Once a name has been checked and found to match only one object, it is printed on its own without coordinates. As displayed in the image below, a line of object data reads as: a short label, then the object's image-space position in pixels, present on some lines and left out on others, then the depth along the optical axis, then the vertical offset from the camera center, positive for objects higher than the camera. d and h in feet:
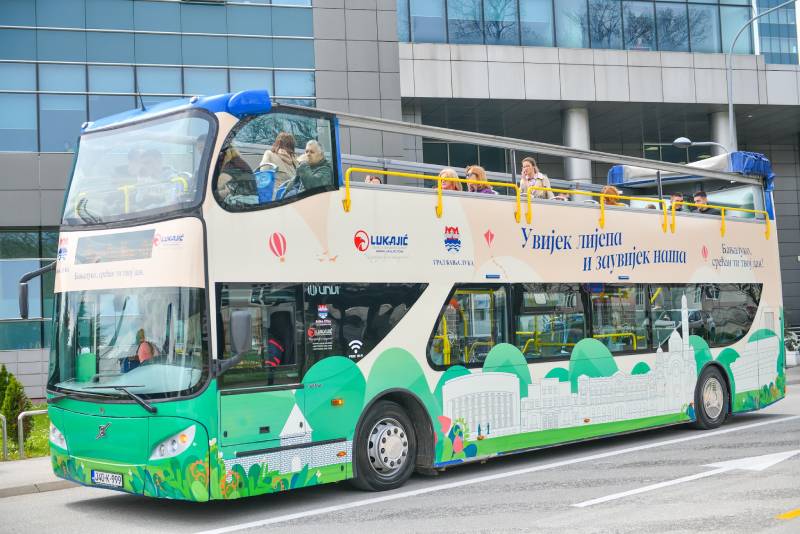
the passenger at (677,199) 46.55 +5.92
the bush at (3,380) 52.47 -1.62
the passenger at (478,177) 37.76 +5.96
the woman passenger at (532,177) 40.01 +6.25
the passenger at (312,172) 30.81 +5.26
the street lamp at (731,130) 86.97 +17.12
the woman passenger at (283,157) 30.04 +5.55
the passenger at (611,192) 43.25 +6.06
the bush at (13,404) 49.42 -2.79
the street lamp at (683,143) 82.47 +15.12
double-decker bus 27.63 +0.76
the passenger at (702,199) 49.20 +6.23
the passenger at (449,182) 36.42 +5.54
